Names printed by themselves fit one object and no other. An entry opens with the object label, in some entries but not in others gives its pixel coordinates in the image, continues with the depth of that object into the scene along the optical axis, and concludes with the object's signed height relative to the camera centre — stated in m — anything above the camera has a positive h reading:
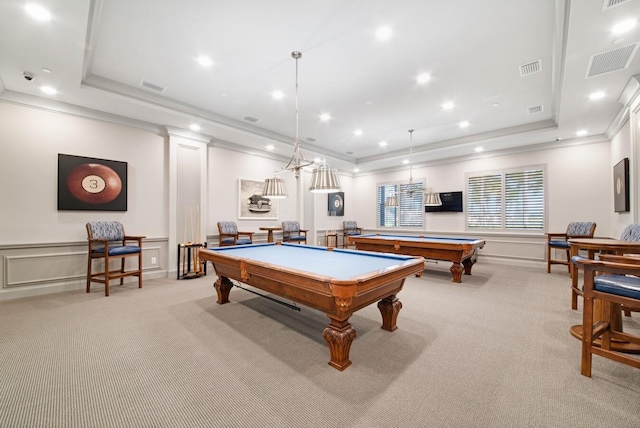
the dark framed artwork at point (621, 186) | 4.02 +0.47
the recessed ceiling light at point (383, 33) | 2.66 +1.93
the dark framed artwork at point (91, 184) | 4.02 +0.48
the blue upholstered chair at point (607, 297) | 1.70 -0.58
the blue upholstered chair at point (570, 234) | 4.95 -0.41
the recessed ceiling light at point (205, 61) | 3.15 +1.93
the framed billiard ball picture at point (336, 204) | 8.76 +0.33
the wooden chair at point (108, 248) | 3.81 -0.56
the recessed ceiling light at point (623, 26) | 2.27 +1.72
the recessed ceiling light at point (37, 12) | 2.20 +1.78
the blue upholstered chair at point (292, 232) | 6.59 -0.50
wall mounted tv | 7.14 +0.33
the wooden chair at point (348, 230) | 8.72 -0.58
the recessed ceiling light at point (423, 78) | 3.53 +1.93
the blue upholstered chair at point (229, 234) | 5.42 -0.46
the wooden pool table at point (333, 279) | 1.87 -0.55
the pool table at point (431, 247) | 4.34 -0.65
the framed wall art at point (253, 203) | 6.23 +0.27
